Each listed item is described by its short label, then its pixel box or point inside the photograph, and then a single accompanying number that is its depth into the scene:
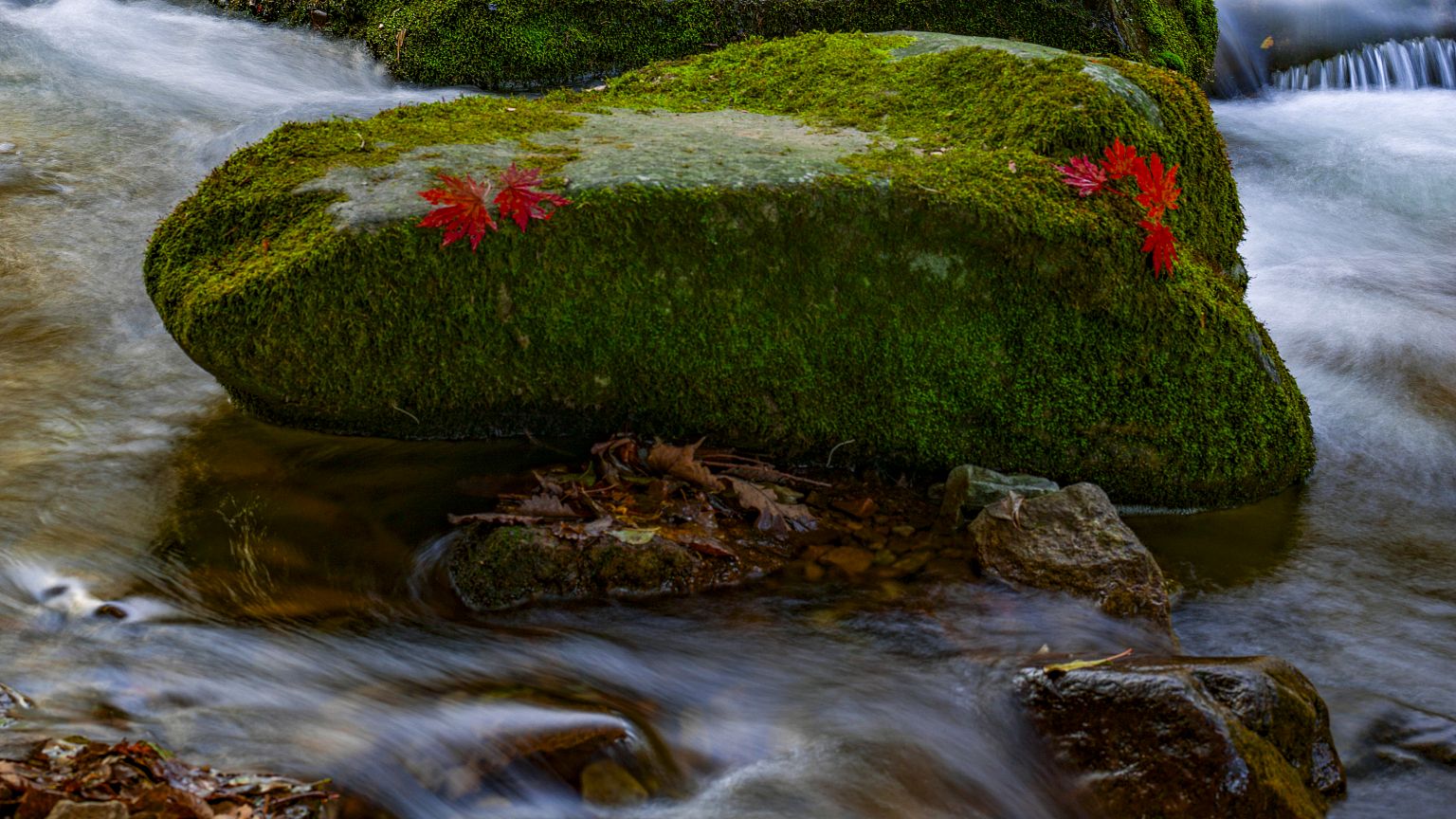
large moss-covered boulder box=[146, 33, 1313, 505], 4.26
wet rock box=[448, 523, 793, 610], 3.95
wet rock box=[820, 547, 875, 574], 4.20
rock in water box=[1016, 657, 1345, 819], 3.08
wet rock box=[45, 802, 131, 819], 2.51
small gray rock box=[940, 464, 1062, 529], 4.38
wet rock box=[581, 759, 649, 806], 3.06
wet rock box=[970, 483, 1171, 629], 4.01
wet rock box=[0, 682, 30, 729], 2.97
